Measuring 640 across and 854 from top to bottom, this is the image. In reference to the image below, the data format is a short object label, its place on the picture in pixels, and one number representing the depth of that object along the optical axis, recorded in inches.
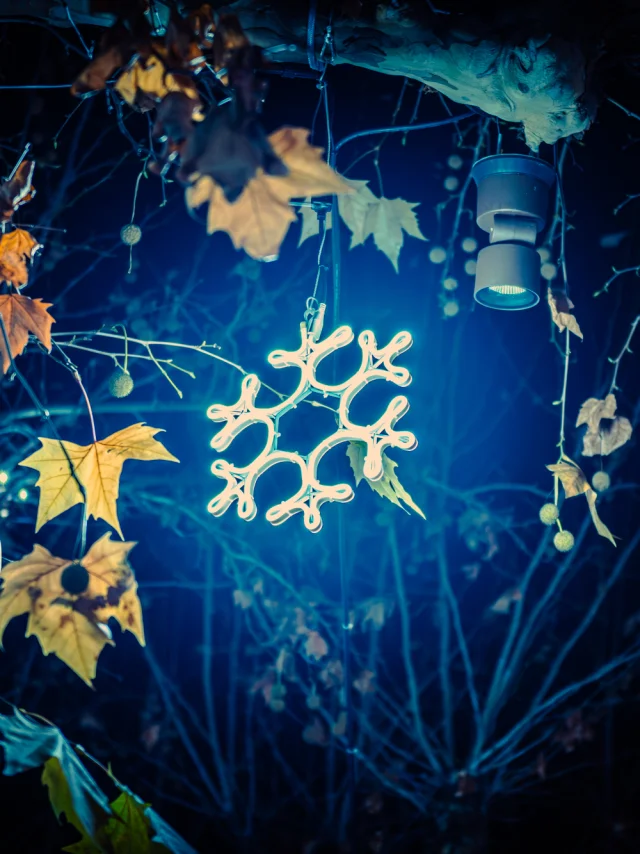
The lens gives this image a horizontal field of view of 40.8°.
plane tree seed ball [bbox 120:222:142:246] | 64.9
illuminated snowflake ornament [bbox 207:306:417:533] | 49.2
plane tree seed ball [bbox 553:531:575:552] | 62.6
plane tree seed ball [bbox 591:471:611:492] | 68.6
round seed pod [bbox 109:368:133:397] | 60.7
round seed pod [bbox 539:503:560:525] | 64.1
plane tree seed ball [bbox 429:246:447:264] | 70.3
